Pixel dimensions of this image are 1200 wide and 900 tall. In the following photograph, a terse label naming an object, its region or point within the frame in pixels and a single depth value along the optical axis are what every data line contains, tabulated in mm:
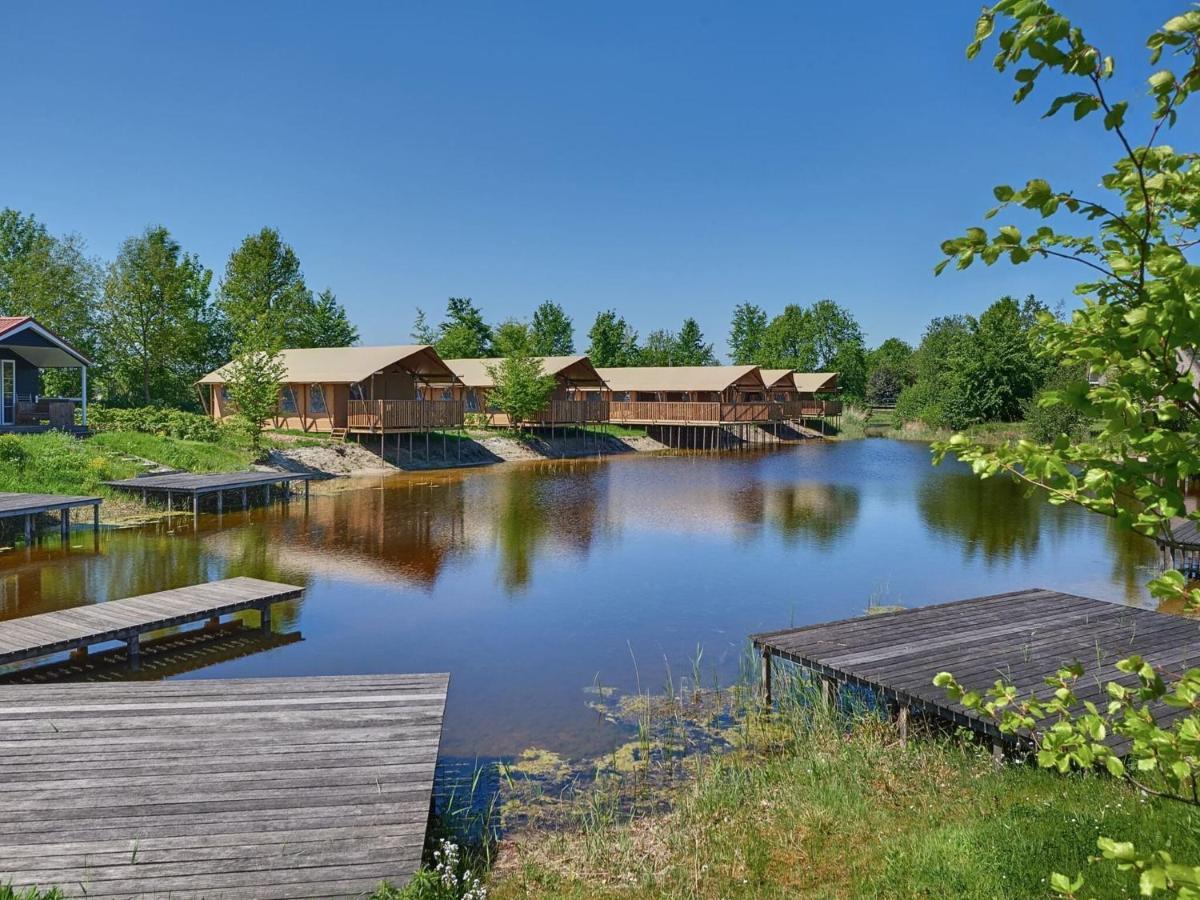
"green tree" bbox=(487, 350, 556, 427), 42406
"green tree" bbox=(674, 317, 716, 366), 86562
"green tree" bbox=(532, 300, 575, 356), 81125
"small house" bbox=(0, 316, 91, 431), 26594
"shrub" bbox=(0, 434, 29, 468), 21016
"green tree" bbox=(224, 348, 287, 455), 29719
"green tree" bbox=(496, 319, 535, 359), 44344
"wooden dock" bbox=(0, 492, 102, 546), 16328
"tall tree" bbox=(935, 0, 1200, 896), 1981
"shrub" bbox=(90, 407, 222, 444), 30156
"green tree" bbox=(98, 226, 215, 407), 45125
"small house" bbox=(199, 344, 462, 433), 34188
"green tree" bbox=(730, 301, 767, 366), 93562
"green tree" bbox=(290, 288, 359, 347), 63812
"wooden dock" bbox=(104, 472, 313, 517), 20969
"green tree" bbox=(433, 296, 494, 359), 65938
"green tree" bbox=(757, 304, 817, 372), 87750
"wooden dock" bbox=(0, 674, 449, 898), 4742
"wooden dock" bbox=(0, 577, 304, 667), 9570
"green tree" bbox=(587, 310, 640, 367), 76438
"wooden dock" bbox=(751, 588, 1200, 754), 7684
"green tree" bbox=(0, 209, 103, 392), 46312
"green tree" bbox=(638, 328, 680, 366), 83719
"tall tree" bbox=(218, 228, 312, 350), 57438
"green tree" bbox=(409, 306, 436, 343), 75688
